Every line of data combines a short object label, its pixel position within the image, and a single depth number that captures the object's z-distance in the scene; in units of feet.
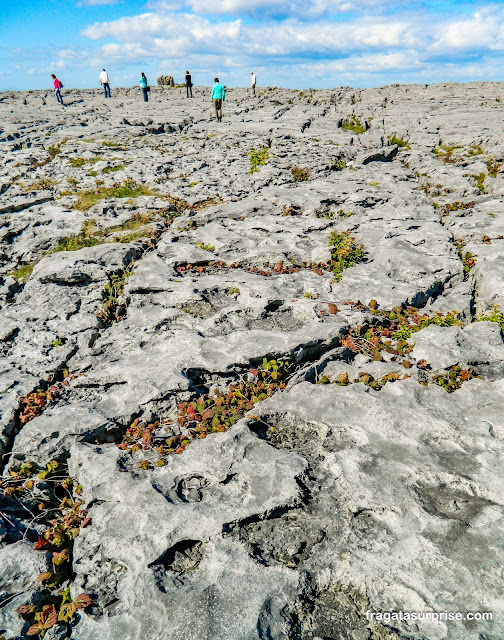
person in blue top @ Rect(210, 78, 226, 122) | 99.04
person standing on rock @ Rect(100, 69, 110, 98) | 155.10
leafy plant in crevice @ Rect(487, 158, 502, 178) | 59.57
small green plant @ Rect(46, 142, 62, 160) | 82.11
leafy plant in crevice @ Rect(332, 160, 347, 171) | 69.21
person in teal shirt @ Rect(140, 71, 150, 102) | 142.61
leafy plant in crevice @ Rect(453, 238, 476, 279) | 37.69
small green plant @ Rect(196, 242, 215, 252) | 44.05
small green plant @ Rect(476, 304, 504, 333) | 29.76
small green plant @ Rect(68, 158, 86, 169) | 74.58
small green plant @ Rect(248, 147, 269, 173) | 70.80
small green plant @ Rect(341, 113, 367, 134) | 98.82
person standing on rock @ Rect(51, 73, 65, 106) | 141.79
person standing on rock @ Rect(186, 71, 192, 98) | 149.76
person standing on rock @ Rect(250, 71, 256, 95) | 151.30
